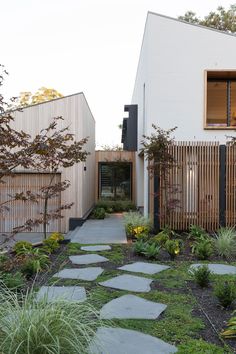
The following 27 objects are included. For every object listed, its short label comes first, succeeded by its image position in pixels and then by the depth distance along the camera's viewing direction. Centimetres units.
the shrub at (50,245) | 777
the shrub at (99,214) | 1537
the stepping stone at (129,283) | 508
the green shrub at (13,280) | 478
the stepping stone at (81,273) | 567
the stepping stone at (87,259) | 687
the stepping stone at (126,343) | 304
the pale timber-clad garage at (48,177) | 1357
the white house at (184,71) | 1142
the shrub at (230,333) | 348
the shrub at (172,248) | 709
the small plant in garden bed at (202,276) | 509
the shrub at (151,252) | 706
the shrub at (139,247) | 734
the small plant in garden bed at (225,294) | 423
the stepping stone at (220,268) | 608
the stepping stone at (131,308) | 397
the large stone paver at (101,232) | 955
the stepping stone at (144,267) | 613
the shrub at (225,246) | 745
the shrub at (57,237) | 864
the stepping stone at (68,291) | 461
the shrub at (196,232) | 910
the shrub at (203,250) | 711
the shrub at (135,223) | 977
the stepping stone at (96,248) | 812
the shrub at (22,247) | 707
